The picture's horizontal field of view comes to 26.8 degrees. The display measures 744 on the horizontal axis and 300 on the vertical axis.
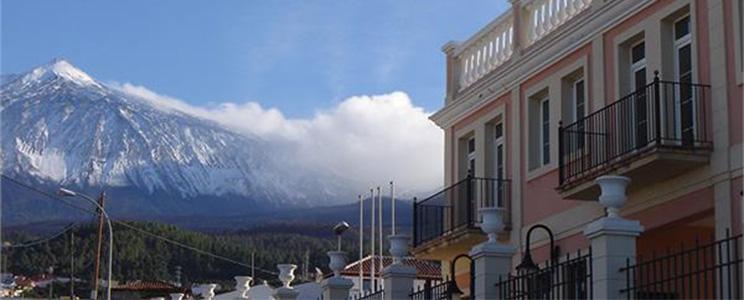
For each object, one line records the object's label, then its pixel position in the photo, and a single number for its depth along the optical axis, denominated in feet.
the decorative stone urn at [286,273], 82.69
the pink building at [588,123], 59.82
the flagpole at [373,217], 177.37
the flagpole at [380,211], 176.51
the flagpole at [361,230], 173.78
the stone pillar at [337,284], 78.54
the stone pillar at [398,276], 71.87
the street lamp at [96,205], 137.68
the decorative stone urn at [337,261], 79.41
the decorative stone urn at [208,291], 98.76
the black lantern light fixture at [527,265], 57.62
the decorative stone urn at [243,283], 93.25
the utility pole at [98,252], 169.97
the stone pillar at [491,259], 59.62
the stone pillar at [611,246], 50.31
